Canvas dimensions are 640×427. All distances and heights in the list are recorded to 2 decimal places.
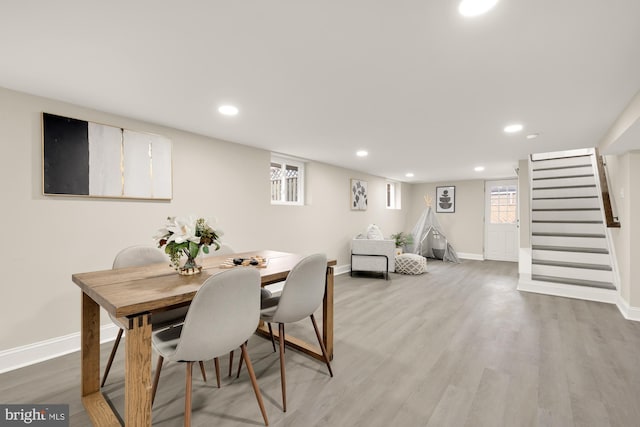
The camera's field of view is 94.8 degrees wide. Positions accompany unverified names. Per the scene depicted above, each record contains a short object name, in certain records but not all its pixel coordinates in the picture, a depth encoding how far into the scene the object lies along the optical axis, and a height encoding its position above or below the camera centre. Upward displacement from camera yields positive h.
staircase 4.13 -0.25
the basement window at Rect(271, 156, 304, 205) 4.70 +0.53
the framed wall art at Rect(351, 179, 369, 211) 6.05 +0.37
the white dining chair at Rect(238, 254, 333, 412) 1.83 -0.54
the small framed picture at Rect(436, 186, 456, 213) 7.94 +0.36
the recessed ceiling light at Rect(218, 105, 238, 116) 2.60 +0.94
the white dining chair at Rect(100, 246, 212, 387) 2.00 -0.38
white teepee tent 7.02 -0.65
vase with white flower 1.81 -0.16
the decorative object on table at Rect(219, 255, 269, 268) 2.16 -0.37
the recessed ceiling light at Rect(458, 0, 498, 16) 1.29 +0.92
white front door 7.14 -0.20
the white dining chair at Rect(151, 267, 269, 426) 1.37 -0.53
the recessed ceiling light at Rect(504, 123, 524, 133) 3.08 +0.91
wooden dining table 1.29 -0.47
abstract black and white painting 2.41 +0.48
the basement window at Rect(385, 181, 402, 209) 7.58 +0.48
